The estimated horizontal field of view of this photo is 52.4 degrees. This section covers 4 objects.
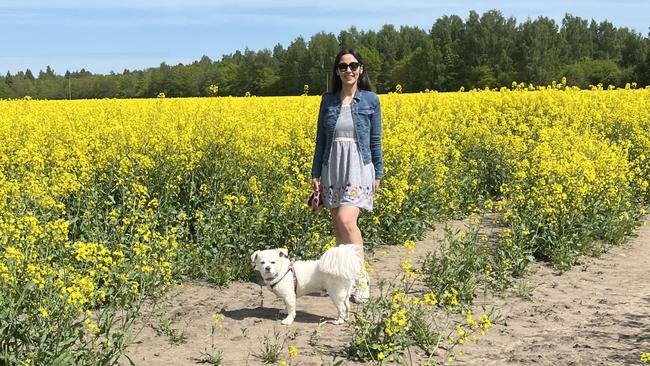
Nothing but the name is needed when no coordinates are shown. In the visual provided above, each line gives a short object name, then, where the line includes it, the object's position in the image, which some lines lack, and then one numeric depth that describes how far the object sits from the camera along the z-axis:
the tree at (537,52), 58.53
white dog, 4.72
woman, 5.08
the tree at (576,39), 67.25
